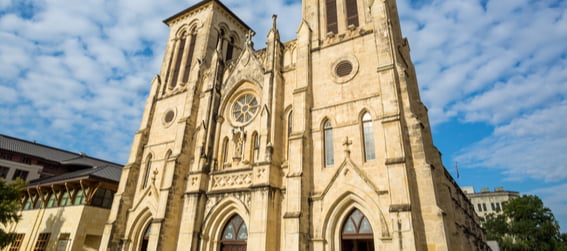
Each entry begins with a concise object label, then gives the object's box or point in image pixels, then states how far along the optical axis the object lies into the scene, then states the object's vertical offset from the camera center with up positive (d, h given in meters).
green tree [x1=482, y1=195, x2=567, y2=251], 37.94 +5.36
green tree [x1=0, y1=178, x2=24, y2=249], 19.72 +3.26
